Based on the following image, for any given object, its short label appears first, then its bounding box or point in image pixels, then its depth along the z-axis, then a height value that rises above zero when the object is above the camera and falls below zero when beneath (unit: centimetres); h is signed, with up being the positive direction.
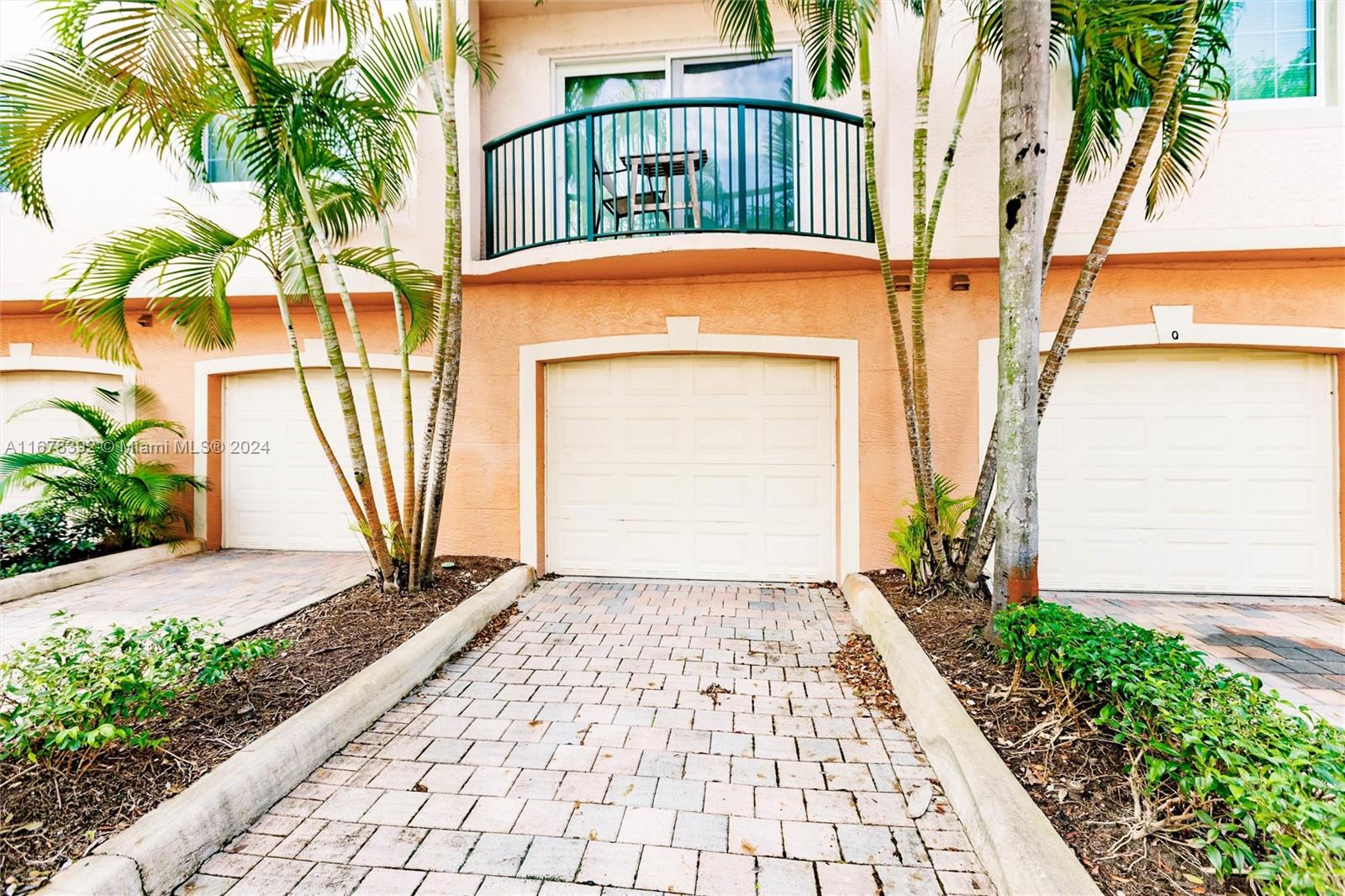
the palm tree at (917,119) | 404 +222
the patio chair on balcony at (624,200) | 539 +232
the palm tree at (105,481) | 579 -30
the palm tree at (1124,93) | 327 +212
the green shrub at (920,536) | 438 -70
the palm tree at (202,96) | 334 +212
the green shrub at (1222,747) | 155 -96
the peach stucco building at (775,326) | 498 +104
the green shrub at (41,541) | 541 -85
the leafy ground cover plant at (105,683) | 211 -91
